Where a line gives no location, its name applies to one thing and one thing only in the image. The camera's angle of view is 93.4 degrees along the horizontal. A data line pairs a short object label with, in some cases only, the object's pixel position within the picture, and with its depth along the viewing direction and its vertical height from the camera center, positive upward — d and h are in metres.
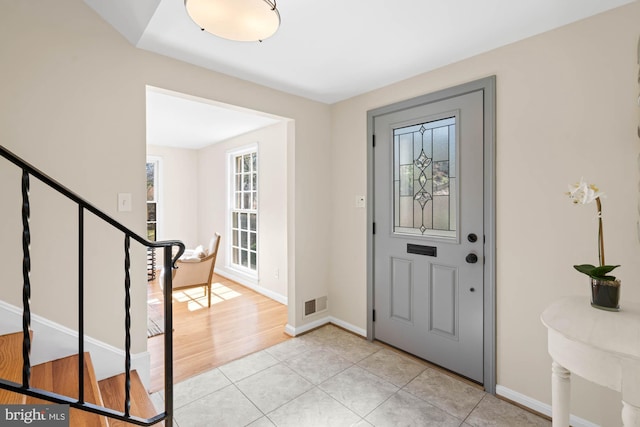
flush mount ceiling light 1.22 +0.82
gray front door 2.28 -0.19
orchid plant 1.40 -0.12
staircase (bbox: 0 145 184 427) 0.96 -0.73
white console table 1.04 -0.52
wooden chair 3.77 -0.79
